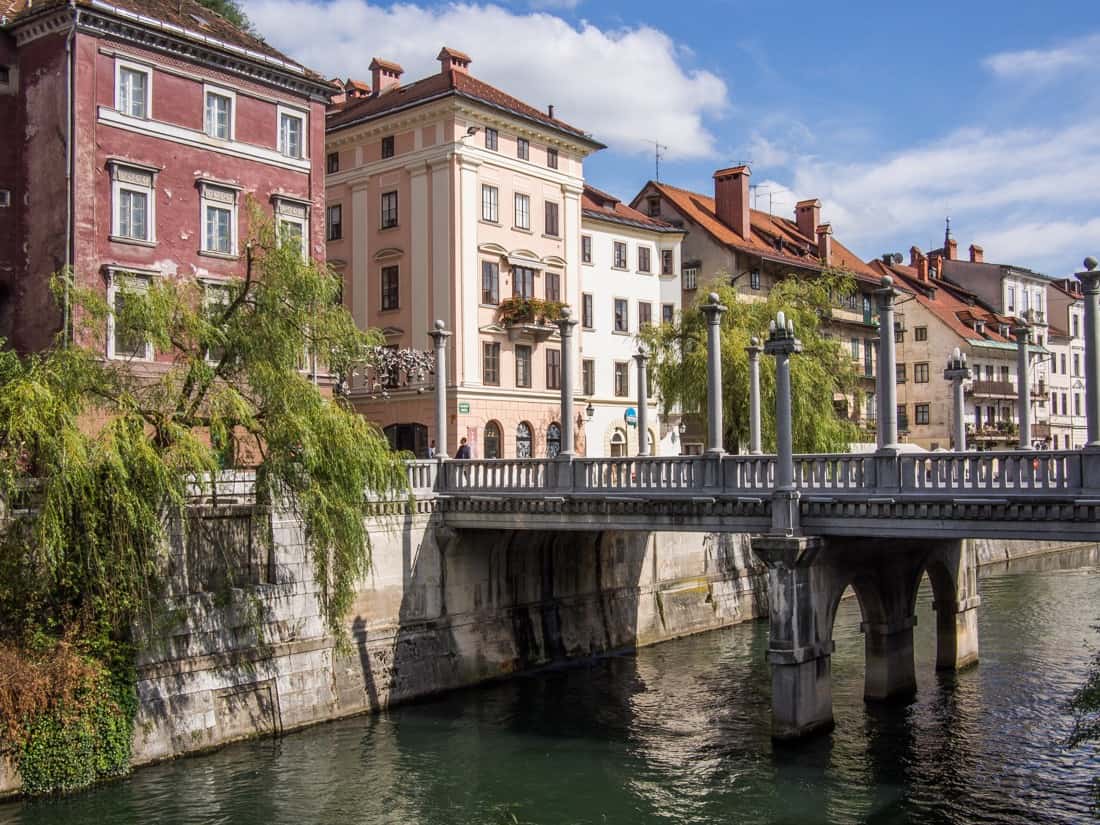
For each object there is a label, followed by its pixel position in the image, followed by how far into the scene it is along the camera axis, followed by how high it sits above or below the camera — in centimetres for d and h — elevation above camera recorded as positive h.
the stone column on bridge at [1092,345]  2159 +209
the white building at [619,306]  5675 +784
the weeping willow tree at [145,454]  2241 +29
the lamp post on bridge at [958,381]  3281 +222
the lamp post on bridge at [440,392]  3300 +207
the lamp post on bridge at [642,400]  3744 +199
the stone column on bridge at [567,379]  3064 +224
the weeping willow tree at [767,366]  4397 +371
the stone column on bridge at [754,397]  3031 +170
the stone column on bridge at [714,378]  2748 +198
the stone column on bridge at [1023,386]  3094 +193
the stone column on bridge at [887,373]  2447 +183
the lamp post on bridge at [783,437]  2562 +54
